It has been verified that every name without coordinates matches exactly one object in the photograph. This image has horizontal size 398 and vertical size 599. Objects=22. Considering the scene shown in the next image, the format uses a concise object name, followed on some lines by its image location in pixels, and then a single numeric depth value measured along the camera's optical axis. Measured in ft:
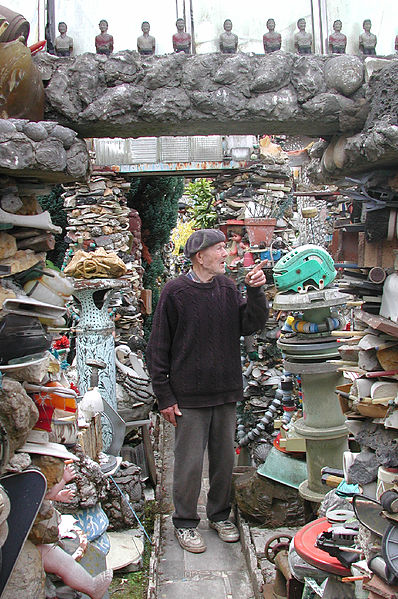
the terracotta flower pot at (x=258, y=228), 23.61
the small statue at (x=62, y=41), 10.02
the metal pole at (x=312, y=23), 10.07
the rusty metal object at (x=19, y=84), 8.77
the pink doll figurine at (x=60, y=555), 9.16
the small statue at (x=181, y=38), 10.00
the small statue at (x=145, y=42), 9.99
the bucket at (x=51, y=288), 9.64
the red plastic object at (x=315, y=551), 8.95
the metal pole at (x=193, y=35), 10.09
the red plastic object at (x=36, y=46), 9.44
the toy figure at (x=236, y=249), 23.94
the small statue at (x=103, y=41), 9.96
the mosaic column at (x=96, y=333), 17.92
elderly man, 14.19
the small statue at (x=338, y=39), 10.05
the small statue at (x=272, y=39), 9.94
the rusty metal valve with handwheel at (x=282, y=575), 10.28
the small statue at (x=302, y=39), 10.11
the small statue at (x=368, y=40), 9.95
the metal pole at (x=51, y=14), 10.01
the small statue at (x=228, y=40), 9.91
